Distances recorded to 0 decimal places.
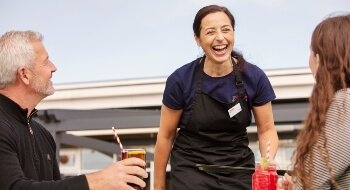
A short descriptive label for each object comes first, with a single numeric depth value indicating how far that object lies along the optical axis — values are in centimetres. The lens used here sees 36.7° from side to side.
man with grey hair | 219
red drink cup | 204
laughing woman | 291
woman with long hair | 170
